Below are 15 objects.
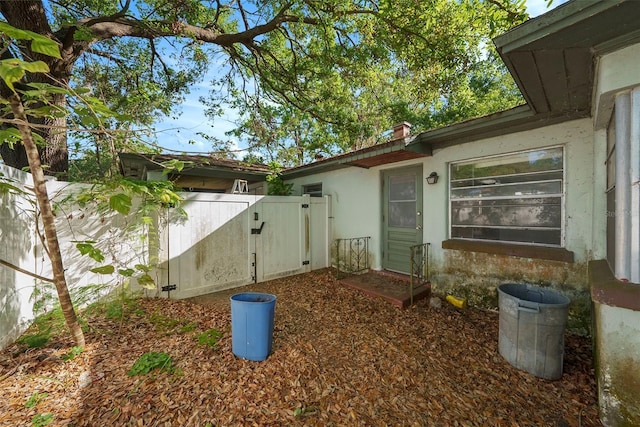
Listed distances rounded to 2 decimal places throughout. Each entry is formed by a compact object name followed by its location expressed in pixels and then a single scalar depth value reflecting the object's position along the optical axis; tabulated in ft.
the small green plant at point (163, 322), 10.56
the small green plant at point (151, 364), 7.79
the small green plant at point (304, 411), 6.53
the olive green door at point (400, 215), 16.65
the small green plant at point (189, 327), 10.48
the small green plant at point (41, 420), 5.87
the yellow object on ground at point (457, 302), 13.35
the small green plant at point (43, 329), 8.72
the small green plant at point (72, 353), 8.11
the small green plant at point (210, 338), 9.54
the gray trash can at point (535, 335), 7.96
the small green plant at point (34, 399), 6.39
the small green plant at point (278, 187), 24.89
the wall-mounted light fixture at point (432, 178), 15.24
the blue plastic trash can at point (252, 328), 8.58
